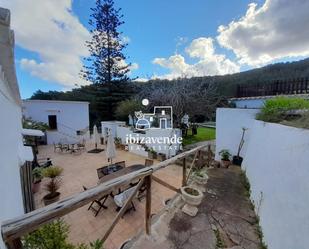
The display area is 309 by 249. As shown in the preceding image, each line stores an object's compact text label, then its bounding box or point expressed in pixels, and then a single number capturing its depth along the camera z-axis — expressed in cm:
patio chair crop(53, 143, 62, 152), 1060
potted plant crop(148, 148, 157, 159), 873
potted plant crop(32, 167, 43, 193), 558
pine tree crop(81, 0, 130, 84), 1667
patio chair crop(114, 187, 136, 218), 399
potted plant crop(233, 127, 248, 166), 602
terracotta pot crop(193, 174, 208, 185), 415
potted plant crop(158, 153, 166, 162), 841
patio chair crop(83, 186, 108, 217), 422
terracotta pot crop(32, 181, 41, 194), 552
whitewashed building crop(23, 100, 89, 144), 1285
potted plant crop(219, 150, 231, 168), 601
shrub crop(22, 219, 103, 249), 171
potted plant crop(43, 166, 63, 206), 468
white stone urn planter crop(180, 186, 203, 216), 286
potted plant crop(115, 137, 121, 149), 1117
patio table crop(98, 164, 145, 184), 486
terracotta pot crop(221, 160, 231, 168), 598
